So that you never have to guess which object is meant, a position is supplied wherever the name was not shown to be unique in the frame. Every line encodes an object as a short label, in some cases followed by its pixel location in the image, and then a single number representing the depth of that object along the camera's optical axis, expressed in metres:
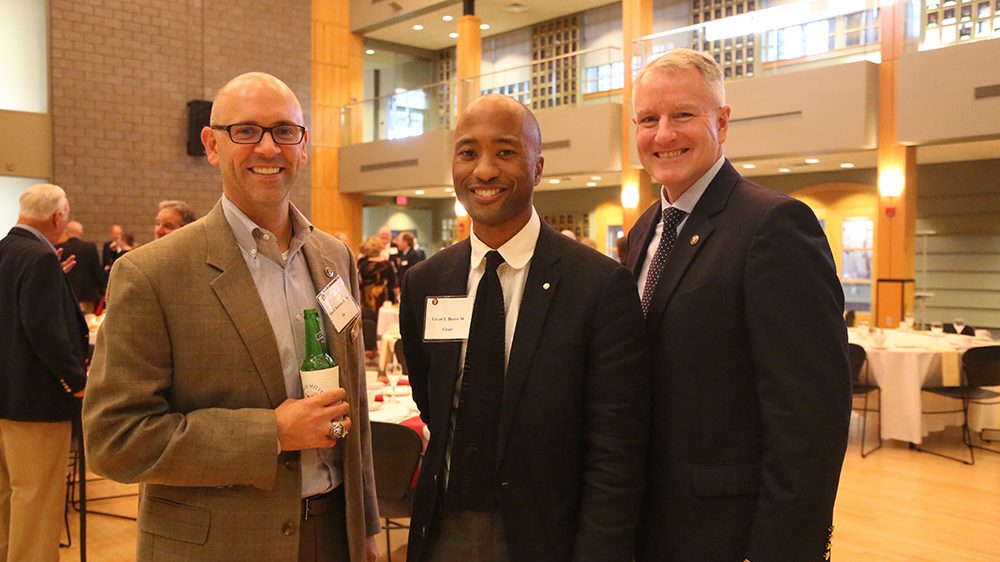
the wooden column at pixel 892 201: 9.53
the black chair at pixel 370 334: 7.09
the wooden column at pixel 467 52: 14.56
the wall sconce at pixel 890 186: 9.79
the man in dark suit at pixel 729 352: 1.49
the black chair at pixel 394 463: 3.27
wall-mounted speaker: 13.73
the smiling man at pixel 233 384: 1.49
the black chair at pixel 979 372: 5.91
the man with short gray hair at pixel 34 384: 3.53
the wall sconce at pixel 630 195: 12.07
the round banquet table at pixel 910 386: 6.28
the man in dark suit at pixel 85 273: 9.40
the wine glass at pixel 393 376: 4.38
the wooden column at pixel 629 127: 12.03
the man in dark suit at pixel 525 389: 1.55
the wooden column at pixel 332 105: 16.27
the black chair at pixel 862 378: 6.08
